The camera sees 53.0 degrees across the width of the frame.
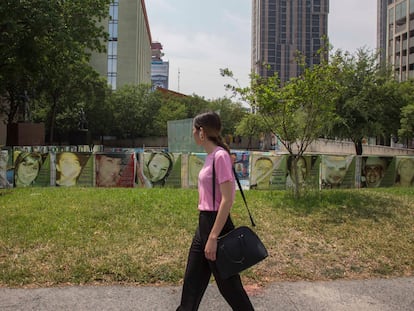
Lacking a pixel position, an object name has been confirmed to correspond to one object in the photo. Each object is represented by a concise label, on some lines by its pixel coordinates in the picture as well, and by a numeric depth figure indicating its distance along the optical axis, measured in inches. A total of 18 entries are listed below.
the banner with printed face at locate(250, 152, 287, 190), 520.1
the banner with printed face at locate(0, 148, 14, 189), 512.7
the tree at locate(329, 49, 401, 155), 970.1
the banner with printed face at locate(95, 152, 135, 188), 534.0
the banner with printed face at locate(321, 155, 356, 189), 534.0
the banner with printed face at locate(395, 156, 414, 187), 566.6
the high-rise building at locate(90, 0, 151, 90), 2886.3
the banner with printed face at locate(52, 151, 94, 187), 530.3
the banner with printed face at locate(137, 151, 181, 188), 528.1
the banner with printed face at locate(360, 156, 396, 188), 554.6
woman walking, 112.4
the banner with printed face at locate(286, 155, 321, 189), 521.0
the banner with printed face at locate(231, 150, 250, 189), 526.3
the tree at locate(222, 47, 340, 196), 350.9
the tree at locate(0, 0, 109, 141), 477.0
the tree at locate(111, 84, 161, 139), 2401.6
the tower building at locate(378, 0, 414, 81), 2898.6
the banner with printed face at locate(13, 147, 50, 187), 524.1
